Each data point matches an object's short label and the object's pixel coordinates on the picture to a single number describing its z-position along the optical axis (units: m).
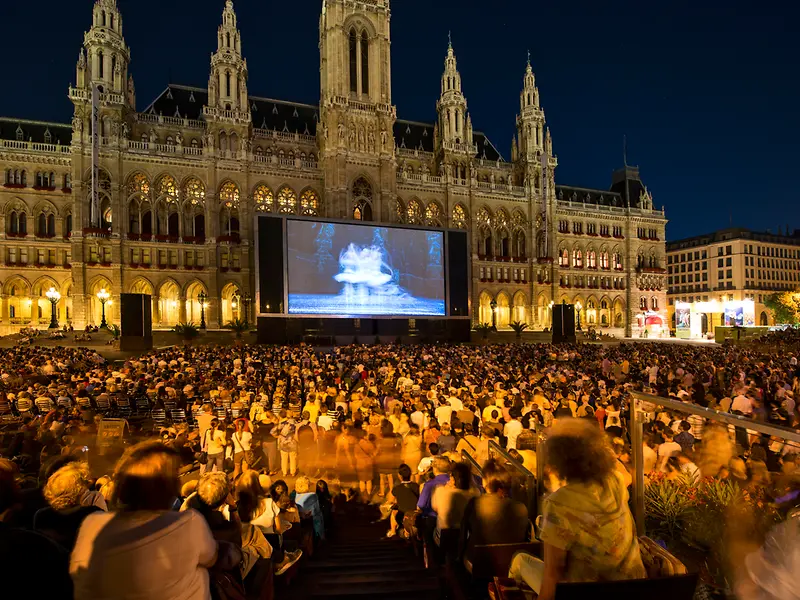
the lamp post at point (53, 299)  37.12
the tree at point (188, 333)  33.06
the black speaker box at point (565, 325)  37.28
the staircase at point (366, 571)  3.92
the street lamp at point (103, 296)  36.66
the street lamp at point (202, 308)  39.29
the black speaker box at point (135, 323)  27.12
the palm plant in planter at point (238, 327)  35.75
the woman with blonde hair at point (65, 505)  2.77
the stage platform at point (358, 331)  33.81
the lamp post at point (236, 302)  46.66
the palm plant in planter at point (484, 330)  42.80
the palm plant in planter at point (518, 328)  44.00
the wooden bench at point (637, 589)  2.11
